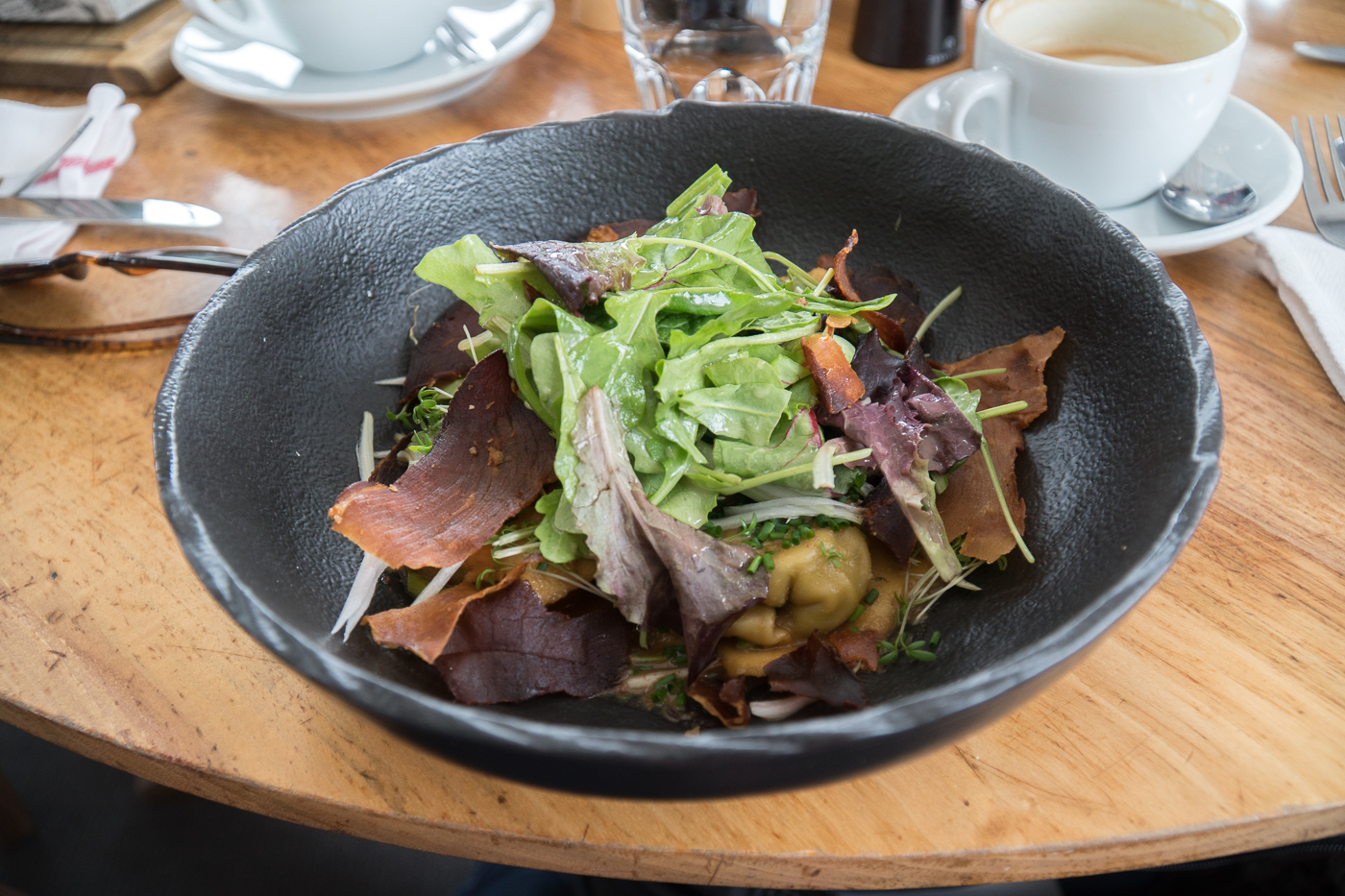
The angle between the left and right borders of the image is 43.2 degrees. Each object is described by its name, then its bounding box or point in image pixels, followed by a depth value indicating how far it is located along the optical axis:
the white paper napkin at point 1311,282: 0.66
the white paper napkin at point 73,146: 0.77
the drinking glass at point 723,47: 0.77
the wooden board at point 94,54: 0.85
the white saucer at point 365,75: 0.80
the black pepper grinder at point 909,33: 0.82
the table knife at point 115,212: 0.71
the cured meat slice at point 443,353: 0.64
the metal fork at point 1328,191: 0.71
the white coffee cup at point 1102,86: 0.69
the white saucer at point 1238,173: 0.69
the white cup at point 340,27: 0.79
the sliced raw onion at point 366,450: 0.63
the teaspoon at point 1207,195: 0.71
